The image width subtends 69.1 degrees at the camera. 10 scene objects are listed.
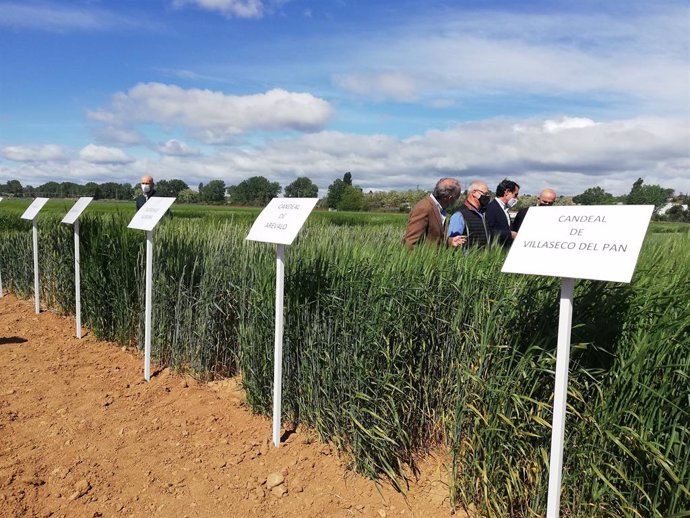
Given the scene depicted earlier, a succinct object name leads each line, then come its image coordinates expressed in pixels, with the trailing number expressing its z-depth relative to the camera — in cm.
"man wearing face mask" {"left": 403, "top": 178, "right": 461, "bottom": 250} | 440
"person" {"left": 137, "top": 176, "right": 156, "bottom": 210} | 683
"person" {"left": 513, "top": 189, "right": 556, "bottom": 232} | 584
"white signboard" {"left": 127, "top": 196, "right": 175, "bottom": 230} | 422
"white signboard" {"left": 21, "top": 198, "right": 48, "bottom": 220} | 662
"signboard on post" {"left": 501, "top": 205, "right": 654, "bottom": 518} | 166
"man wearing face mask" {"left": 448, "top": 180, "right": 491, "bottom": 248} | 449
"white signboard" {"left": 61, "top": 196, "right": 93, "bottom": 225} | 536
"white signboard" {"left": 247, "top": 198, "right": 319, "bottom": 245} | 294
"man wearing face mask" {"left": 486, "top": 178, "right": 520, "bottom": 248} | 490
